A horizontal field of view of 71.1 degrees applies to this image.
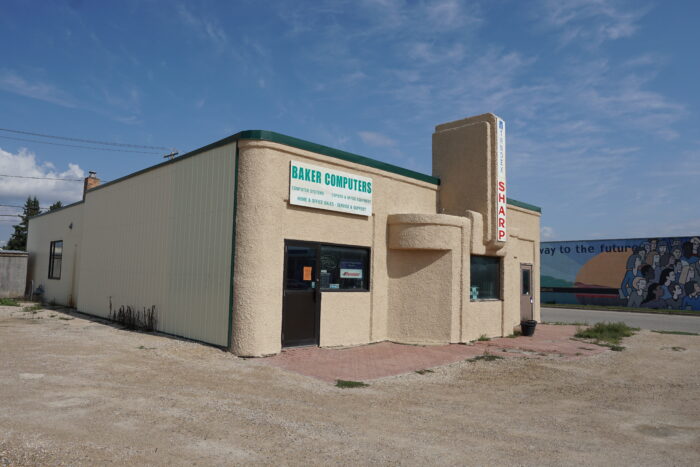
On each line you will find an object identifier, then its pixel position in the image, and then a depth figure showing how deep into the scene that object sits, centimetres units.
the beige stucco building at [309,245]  1070
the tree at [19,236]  5131
